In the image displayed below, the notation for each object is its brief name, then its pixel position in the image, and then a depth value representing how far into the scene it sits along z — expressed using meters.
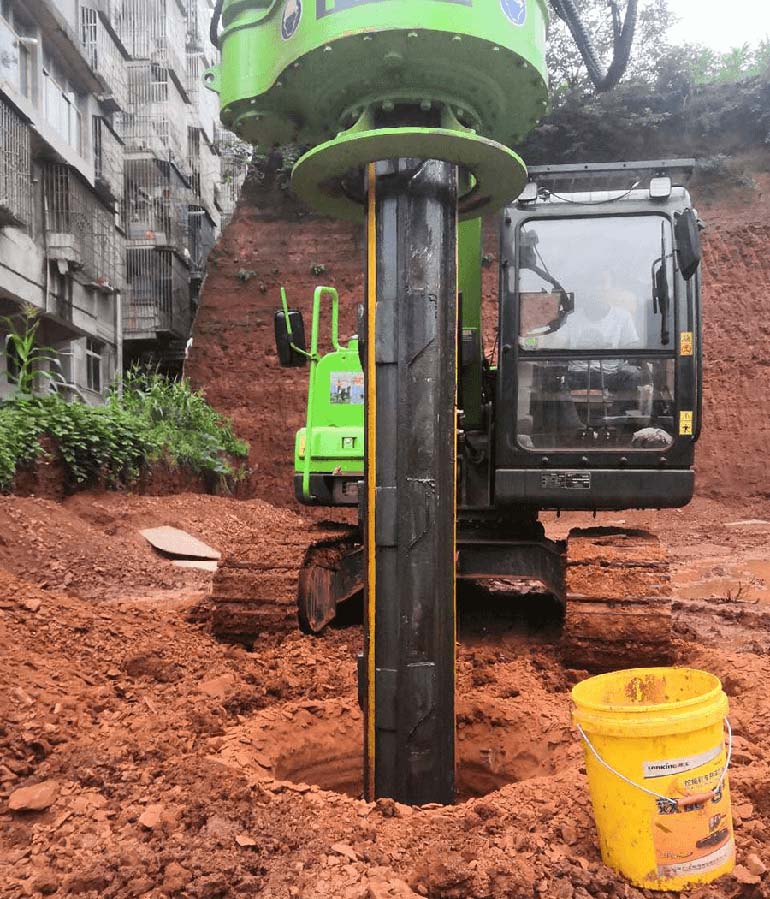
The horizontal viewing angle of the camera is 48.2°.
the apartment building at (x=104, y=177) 15.46
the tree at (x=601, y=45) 19.00
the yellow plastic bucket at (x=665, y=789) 2.21
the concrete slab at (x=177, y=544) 9.66
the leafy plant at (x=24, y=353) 10.84
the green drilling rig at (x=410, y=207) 2.61
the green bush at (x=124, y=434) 10.15
